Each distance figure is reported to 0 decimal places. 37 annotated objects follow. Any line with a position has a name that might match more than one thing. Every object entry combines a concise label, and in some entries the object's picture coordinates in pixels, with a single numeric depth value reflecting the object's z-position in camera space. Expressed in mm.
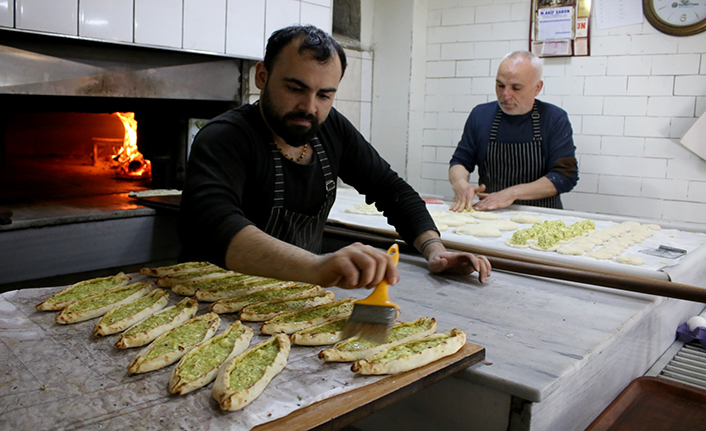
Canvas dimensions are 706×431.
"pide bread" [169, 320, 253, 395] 1130
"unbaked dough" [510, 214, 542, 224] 3088
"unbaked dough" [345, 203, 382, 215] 3169
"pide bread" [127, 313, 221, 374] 1207
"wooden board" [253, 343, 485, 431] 1035
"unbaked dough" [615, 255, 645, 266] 2229
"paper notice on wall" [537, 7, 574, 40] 4602
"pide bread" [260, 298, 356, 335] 1441
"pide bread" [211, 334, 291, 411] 1071
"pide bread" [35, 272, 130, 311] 1525
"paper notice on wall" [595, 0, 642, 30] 4340
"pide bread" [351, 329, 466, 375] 1221
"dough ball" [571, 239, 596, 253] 2450
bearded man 1527
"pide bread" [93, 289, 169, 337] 1390
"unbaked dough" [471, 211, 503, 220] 3193
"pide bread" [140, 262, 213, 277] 1879
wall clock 4059
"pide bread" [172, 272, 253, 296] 1703
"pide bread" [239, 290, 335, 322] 1521
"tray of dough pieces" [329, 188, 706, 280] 2275
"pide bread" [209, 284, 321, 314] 1576
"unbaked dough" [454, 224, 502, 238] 2709
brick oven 2648
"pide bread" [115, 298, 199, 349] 1318
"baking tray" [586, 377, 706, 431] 1443
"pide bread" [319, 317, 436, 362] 1287
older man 3672
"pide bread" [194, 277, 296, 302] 1662
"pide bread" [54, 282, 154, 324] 1454
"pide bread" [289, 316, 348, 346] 1368
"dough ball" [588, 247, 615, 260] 2311
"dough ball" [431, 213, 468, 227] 2967
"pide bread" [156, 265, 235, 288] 1767
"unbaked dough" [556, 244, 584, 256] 2391
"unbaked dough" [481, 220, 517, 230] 2887
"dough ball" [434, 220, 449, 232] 2850
